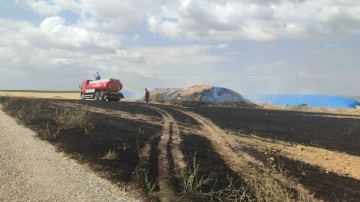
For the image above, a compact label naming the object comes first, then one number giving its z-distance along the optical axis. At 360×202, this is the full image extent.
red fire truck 37.19
